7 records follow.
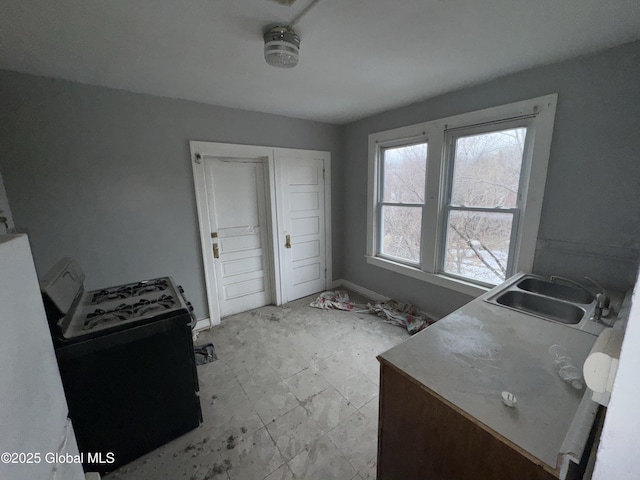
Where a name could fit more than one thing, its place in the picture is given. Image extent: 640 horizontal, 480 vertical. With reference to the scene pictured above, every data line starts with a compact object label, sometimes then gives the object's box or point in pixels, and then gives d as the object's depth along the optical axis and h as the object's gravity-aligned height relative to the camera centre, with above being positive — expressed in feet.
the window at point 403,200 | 9.23 -0.28
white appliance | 1.59 -1.36
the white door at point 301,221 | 10.44 -1.15
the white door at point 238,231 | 9.23 -1.37
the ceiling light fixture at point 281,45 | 4.52 +2.68
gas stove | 4.19 -3.04
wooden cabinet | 2.57 -2.93
